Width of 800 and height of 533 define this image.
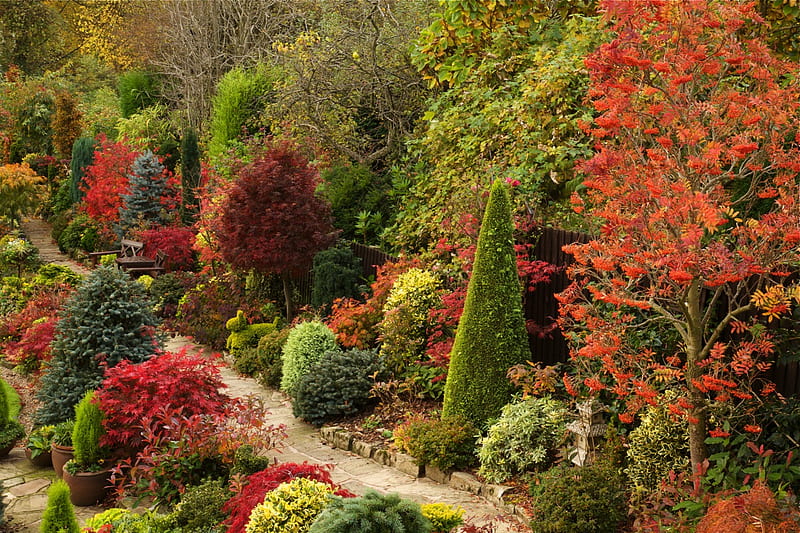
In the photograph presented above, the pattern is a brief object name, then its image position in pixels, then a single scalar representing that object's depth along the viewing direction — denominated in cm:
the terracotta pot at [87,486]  706
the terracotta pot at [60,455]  747
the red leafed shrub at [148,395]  715
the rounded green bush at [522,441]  673
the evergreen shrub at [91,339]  804
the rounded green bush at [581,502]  549
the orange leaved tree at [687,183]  482
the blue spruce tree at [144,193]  1927
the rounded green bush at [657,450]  595
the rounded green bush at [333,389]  895
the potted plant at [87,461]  706
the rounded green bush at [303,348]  972
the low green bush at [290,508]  490
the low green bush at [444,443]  714
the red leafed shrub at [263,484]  532
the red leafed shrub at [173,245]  1709
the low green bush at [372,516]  433
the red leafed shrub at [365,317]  1009
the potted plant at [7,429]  841
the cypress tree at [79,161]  2286
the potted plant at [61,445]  748
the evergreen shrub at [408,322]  929
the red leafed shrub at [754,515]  416
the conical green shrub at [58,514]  543
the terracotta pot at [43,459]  813
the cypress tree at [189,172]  1884
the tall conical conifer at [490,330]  749
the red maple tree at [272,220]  1187
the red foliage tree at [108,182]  2039
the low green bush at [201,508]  562
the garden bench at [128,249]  1730
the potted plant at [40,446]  804
